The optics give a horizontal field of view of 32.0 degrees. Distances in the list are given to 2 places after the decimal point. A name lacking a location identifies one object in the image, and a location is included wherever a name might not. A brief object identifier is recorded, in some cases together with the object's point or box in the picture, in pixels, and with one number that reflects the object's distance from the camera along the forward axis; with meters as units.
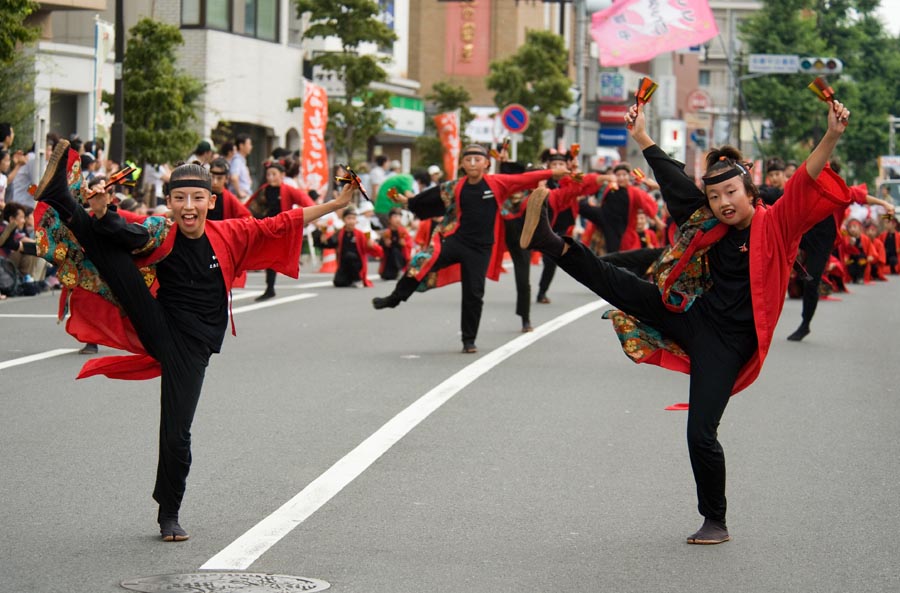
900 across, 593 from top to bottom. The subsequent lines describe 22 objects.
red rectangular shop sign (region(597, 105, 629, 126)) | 74.06
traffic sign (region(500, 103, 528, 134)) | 31.83
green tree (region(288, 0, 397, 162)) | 34.59
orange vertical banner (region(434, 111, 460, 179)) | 37.03
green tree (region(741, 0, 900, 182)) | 70.25
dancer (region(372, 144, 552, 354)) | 13.99
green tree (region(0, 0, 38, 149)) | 25.45
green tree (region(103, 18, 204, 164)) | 25.86
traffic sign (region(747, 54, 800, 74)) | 55.56
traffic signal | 44.31
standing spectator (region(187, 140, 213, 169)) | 20.89
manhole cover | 5.61
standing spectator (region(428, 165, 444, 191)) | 29.69
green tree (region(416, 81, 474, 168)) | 46.44
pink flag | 30.58
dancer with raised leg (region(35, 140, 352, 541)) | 6.49
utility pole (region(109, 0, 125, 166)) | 23.80
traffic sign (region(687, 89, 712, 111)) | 65.20
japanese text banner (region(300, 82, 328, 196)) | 29.17
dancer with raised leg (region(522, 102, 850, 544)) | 6.48
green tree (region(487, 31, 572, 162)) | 48.62
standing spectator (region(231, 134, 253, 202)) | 21.61
